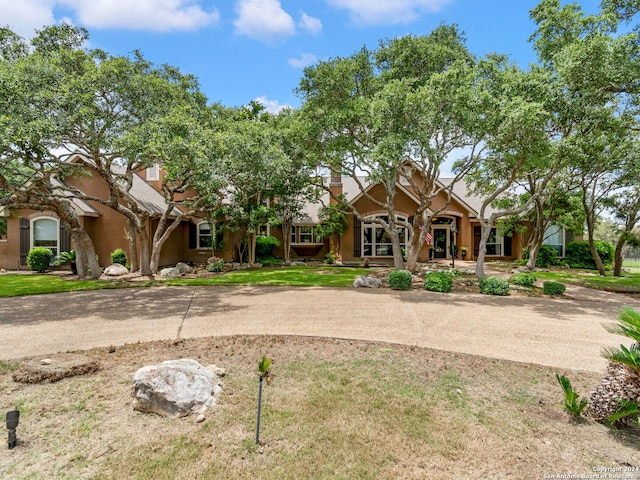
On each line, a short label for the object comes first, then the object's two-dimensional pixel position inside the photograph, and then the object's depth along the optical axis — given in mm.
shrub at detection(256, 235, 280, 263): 22214
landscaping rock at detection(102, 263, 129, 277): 15820
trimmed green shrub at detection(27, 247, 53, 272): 17031
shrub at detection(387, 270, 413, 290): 12383
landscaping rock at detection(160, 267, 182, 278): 15889
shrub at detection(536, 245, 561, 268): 22156
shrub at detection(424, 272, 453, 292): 12141
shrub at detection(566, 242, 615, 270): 22547
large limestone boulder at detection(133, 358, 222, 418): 4055
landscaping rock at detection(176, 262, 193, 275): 17005
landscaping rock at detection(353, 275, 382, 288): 12898
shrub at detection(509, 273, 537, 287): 12984
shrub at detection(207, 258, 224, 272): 17656
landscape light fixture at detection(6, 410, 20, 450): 3303
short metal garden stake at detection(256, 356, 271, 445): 3531
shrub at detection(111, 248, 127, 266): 17891
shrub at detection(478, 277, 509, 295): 11727
